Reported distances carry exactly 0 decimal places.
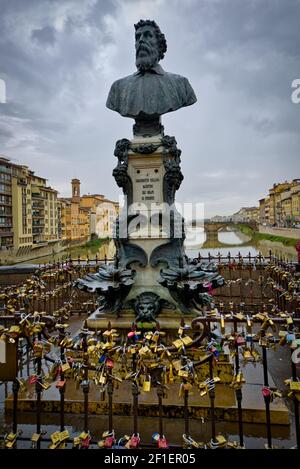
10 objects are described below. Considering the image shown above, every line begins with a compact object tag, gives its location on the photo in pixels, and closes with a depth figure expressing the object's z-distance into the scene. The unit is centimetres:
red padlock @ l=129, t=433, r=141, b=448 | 289
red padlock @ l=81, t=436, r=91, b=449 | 302
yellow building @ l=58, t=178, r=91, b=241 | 8488
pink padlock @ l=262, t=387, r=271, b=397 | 302
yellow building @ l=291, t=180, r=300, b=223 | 8019
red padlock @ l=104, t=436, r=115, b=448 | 294
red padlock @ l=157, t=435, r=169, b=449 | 290
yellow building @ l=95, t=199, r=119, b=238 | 9425
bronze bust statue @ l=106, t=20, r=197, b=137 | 659
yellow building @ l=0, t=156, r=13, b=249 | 5520
